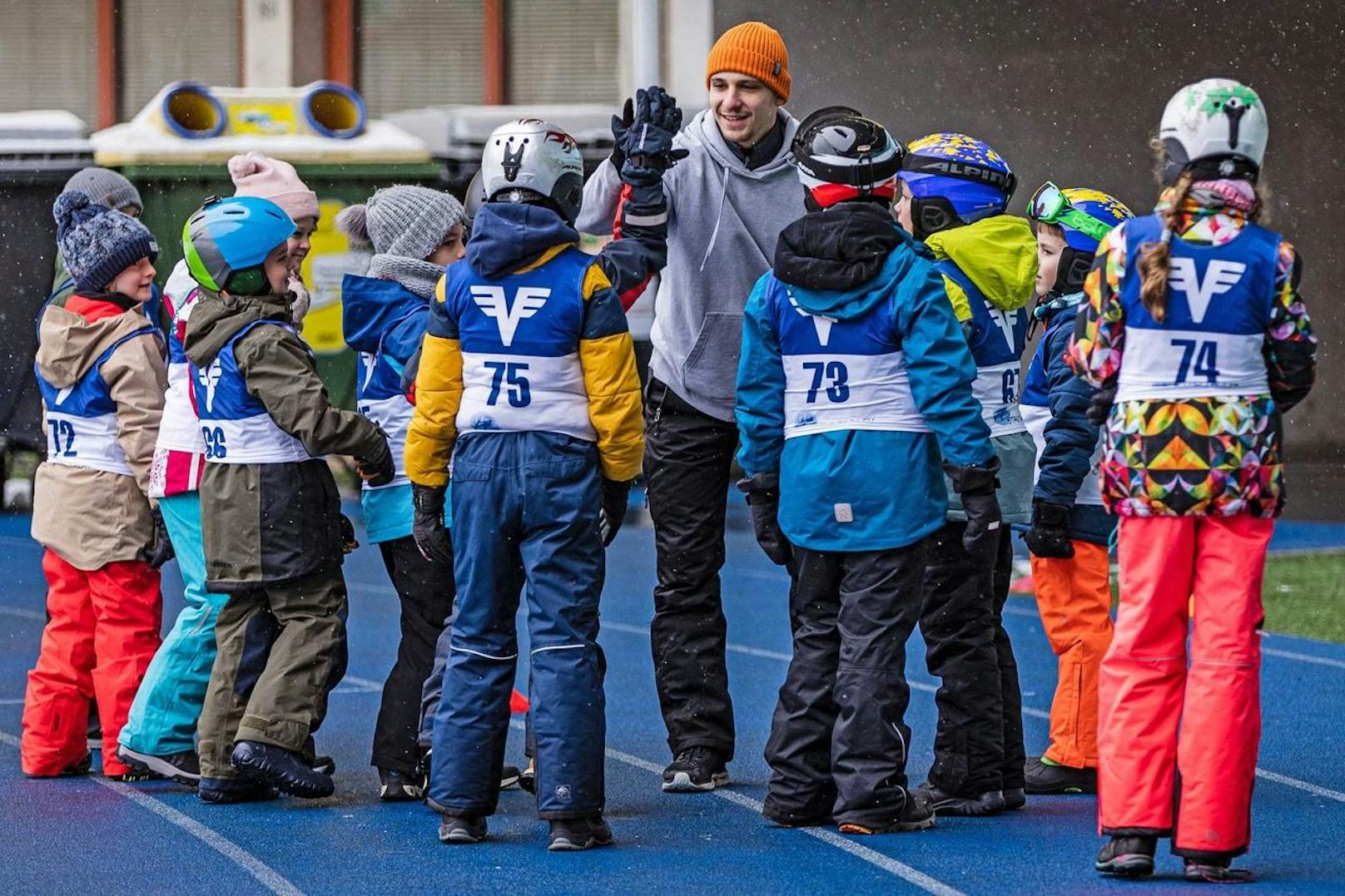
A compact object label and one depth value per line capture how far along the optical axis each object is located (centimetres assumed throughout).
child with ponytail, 1091
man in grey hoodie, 1387
